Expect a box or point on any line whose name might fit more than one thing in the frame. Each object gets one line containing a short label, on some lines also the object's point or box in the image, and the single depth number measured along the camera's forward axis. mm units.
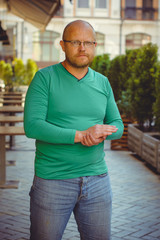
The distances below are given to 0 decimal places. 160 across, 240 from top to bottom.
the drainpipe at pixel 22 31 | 38000
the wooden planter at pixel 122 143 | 9977
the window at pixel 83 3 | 39750
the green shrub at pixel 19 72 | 26484
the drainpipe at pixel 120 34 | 39672
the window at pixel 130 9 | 40062
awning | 11239
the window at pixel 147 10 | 40219
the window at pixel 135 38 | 40531
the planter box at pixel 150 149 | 7551
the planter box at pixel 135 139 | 8758
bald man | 2346
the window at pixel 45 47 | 39688
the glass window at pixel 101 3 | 40062
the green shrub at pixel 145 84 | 9461
